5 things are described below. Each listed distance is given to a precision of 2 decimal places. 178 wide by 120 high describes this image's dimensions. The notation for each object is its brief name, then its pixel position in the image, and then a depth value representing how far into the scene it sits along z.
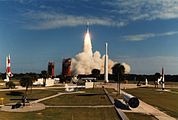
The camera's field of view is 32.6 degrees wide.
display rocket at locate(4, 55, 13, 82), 137.02
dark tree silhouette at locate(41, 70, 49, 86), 124.72
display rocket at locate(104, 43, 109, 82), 185.15
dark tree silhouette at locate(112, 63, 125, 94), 90.94
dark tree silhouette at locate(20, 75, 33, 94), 72.06
